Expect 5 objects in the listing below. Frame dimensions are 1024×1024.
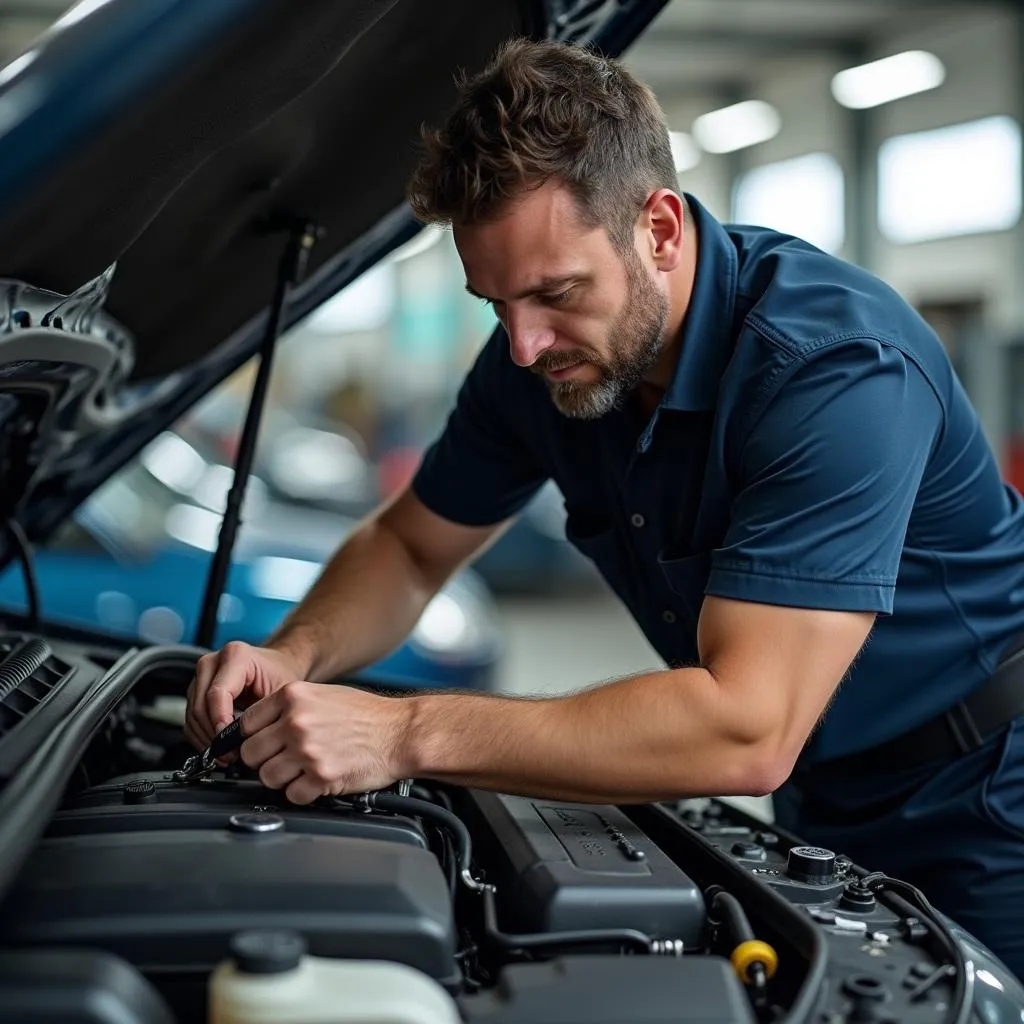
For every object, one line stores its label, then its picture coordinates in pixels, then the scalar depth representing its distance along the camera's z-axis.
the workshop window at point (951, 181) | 9.32
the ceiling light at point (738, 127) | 11.88
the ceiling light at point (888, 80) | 9.90
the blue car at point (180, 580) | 3.59
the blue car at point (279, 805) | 0.87
